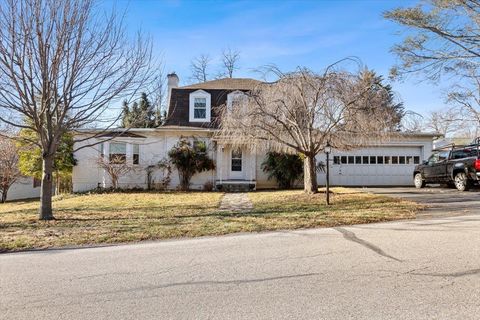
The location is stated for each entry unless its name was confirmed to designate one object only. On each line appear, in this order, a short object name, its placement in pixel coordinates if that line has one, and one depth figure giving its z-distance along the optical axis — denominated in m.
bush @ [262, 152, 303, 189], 20.33
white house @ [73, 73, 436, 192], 20.41
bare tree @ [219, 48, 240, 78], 42.02
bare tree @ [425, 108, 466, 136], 37.84
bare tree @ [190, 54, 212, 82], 43.31
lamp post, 12.46
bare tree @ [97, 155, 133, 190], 19.28
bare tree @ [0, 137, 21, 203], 21.00
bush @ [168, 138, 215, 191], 19.67
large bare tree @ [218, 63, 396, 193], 13.40
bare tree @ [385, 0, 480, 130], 11.82
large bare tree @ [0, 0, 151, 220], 9.45
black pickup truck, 15.24
